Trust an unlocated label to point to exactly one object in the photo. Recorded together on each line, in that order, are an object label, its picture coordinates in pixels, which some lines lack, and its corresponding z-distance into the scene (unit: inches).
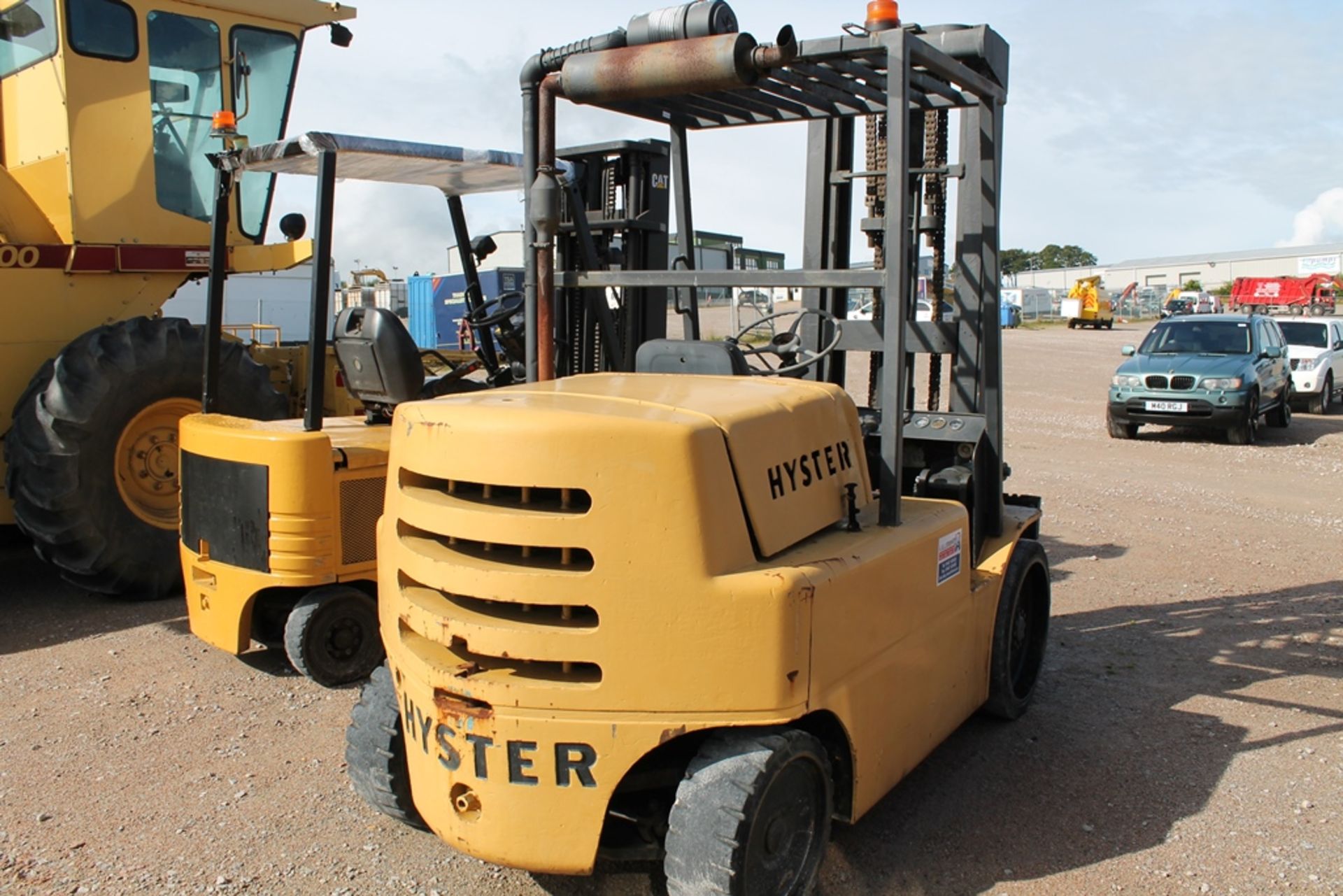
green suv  571.2
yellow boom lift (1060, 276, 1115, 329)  1930.4
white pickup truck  718.5
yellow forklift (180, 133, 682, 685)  206.2
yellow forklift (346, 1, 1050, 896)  118.3
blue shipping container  1086.2
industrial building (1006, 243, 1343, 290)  3331.7
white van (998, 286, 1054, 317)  2294.5
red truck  1521.9
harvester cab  258.1
